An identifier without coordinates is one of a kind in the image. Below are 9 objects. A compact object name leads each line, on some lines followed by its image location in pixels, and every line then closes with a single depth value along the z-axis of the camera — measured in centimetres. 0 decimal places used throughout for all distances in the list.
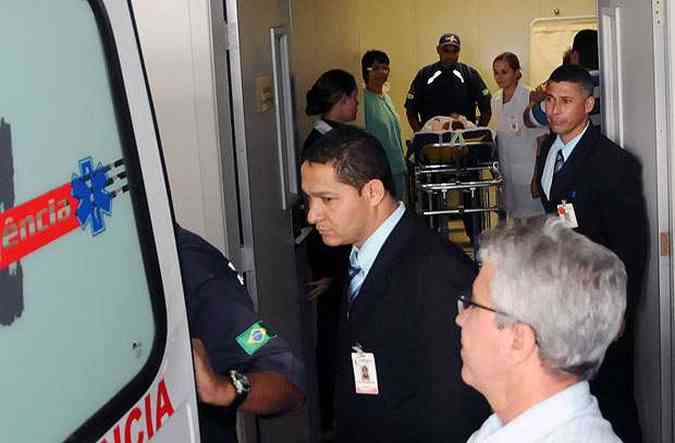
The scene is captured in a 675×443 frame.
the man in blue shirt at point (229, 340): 251
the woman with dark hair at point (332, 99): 625
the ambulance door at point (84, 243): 138
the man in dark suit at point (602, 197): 435
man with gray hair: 192
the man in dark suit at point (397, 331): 296
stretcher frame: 892
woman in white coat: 807
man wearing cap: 1177
